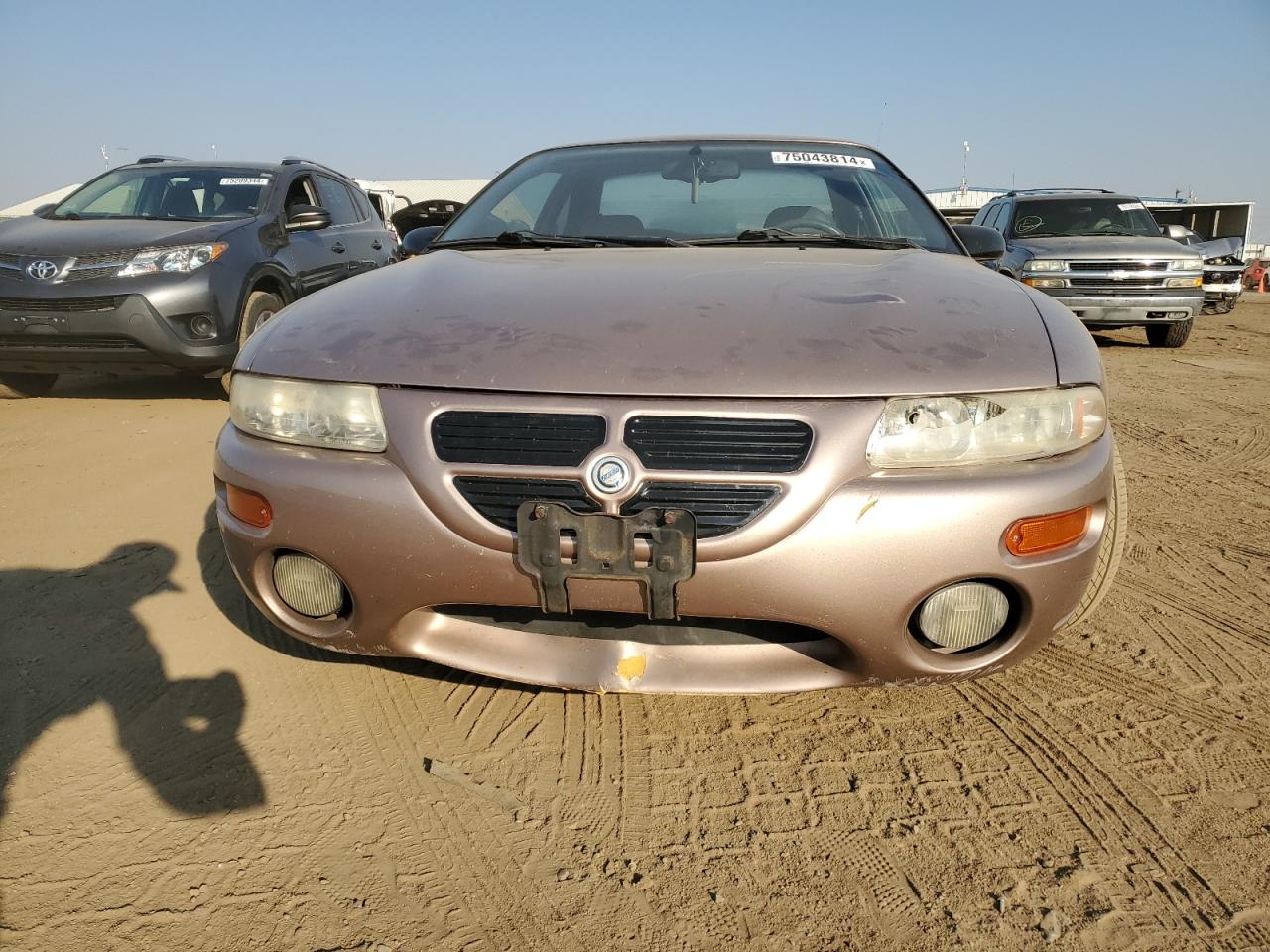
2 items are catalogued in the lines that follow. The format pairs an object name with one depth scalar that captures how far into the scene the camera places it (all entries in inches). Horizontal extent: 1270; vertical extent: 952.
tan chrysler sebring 66.7
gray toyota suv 199.2
